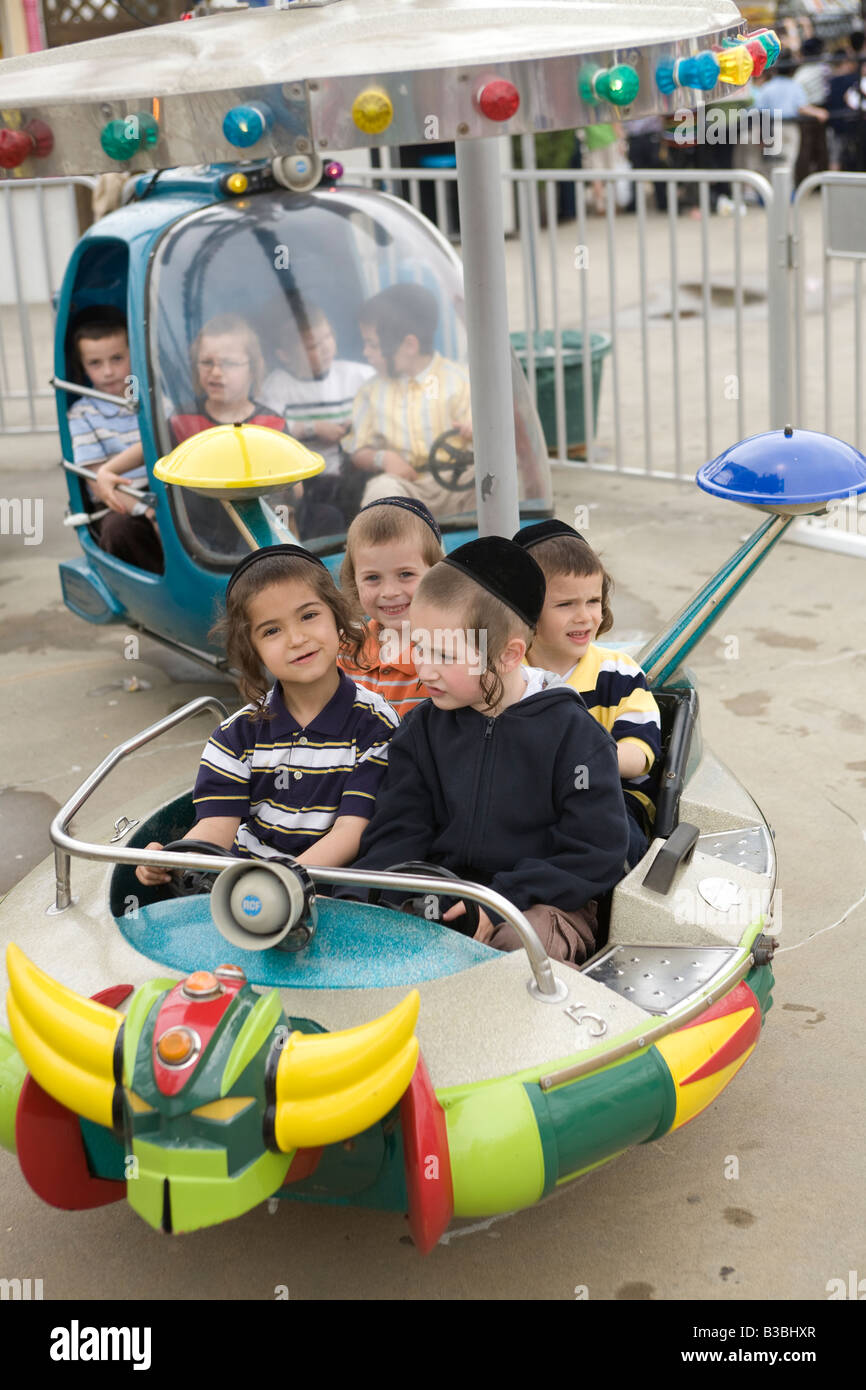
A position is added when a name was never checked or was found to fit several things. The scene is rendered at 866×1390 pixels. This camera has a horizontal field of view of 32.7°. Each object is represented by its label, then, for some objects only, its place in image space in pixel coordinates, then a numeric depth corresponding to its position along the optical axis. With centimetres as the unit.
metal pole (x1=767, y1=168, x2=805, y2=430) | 568
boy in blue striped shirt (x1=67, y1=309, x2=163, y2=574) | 468
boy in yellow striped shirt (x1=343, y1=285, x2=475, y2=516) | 465
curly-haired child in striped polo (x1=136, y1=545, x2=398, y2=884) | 268
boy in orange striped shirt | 296
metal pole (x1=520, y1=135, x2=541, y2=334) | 680
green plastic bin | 689
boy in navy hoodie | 247
